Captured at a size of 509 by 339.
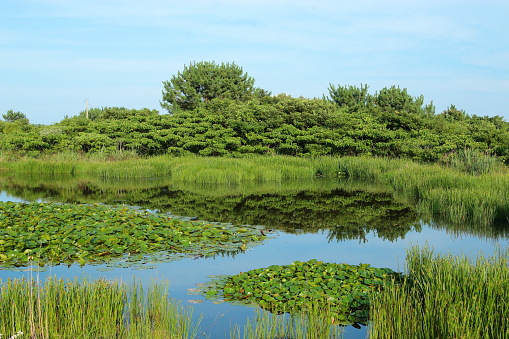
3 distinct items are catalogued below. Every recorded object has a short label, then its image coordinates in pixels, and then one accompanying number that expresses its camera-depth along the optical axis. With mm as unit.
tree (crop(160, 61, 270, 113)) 43375
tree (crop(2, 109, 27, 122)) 60938
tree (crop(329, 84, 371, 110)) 38569
